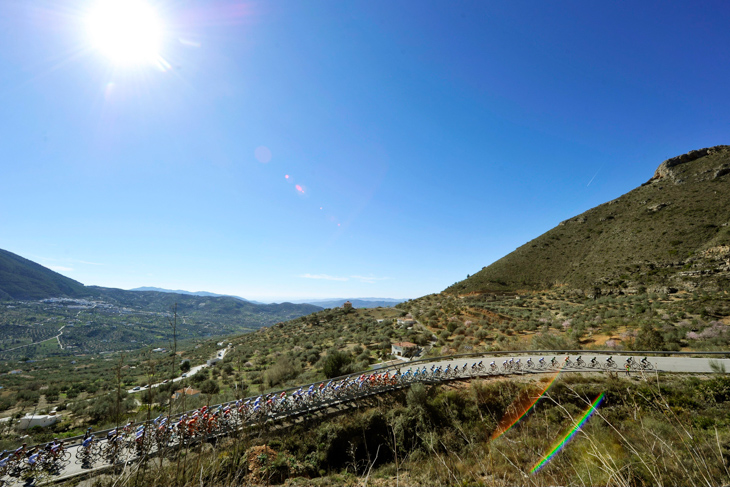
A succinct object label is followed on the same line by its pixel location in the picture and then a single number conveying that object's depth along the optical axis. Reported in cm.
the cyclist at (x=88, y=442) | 955
